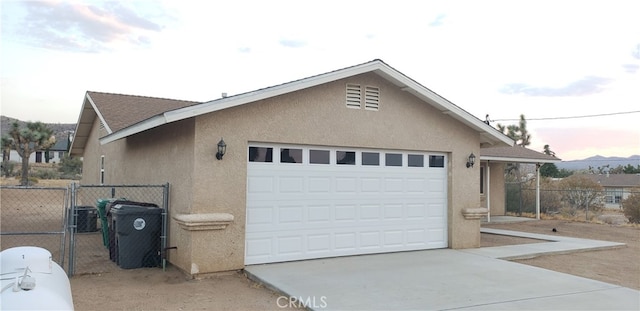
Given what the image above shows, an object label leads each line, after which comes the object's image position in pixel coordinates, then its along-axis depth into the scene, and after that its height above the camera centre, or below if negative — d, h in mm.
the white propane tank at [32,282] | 3469 -865
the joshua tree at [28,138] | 40750 +3295
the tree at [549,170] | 46594 +1083
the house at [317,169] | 8438 +195
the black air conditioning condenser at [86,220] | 14539 -1340
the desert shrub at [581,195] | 25672 -741
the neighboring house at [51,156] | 38419 +2443
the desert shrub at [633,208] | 22406 -1243
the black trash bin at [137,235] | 8891 -1095
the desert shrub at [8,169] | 48650 +685
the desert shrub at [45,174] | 48812 +210
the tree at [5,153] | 41844 +2283
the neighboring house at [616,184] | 46406 -233
